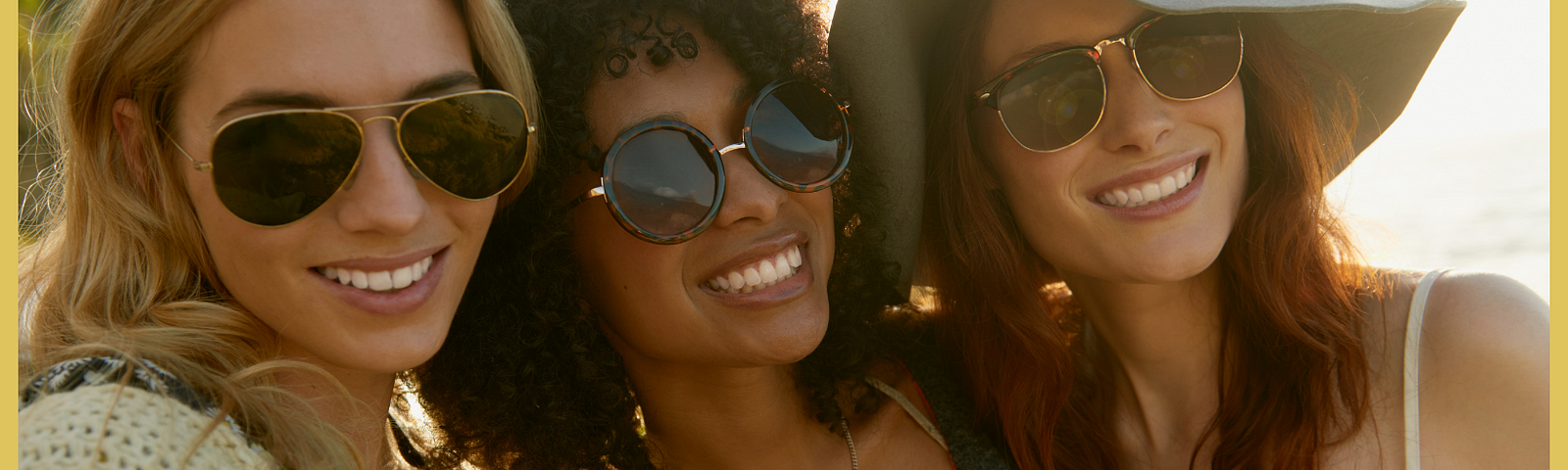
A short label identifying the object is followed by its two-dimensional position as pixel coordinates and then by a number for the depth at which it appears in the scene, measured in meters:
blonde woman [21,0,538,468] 1.69
